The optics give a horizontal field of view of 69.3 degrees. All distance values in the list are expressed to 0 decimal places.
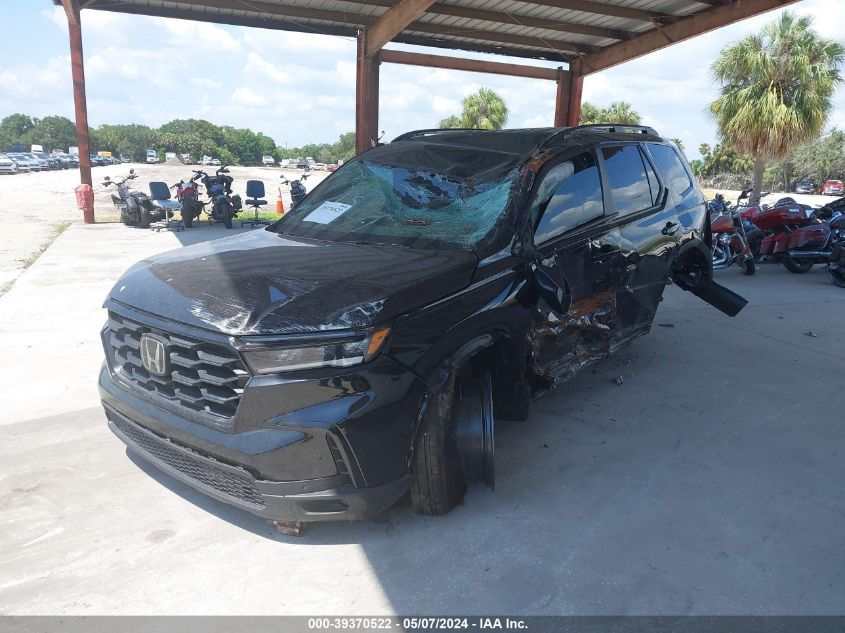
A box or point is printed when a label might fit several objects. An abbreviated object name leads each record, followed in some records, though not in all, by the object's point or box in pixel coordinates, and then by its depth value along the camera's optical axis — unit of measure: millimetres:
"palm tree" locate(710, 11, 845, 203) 17000
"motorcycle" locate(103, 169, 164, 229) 14484
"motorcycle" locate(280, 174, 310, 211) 16203
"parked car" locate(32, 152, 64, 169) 60344
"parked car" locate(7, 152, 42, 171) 52625
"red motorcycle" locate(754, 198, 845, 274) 10094
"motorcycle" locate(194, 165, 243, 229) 14453
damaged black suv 2496
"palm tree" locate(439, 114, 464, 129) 41625
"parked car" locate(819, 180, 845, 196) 41719
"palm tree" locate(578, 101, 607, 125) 39750
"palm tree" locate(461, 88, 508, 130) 38562
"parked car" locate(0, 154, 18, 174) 48016
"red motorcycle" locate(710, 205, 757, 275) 9992
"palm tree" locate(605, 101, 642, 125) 40812
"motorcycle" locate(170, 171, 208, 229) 14430
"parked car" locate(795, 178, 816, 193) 47109
